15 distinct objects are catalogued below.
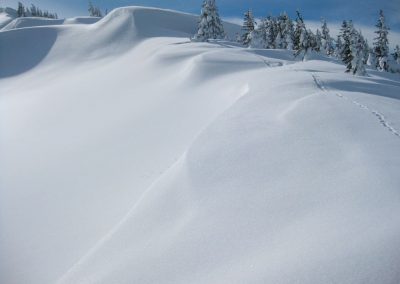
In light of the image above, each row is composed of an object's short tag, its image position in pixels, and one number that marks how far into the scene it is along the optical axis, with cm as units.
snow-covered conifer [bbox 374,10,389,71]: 5293
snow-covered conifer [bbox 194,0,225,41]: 5182
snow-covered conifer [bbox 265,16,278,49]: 6880
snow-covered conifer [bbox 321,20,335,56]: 8681
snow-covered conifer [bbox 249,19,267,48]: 5353
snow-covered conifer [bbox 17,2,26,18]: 12056
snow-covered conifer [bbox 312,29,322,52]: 7089
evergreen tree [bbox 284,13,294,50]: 5930
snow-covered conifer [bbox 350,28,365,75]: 3053
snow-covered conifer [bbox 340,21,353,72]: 3259
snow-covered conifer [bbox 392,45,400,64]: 10212
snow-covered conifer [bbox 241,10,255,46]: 5488
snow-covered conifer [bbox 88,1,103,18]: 11581
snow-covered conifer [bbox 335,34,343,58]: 8685
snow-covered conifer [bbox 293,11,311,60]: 4212
